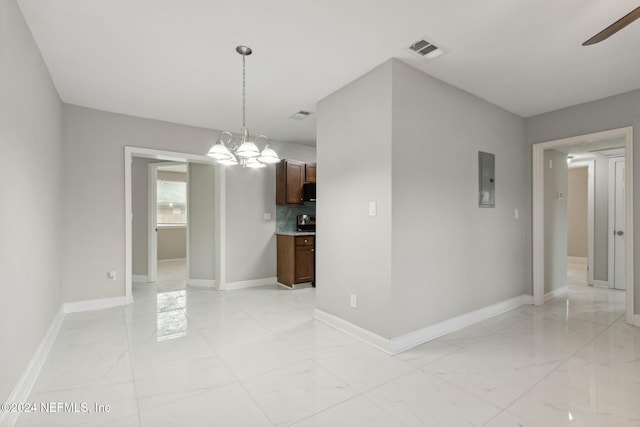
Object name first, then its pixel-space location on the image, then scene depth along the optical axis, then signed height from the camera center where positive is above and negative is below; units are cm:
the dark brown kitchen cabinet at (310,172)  560 +75
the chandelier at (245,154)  262 +53
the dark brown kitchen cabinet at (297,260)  502 -83
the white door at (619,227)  494 -27
